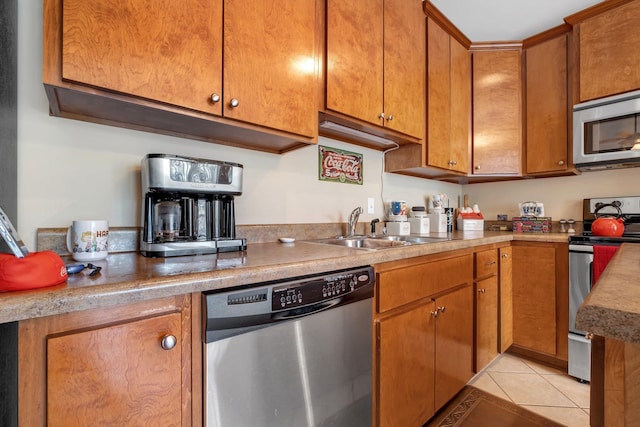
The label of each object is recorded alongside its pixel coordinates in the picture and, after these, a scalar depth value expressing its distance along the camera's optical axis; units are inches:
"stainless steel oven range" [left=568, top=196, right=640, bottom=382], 70.7
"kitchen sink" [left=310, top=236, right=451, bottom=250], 66.9
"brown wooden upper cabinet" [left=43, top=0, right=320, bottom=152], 32.1
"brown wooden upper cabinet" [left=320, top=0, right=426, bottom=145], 57.4
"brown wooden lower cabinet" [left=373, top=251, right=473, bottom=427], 46.6
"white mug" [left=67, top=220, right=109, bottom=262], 35.1
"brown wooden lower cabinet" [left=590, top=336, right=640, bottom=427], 15.6
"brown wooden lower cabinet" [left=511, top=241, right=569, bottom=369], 77.9
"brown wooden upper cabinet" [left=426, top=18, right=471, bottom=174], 82.3
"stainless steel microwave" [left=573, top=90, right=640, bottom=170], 76.4
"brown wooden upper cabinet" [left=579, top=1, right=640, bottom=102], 76.2
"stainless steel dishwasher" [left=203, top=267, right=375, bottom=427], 29.5
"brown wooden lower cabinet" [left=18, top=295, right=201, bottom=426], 22.1
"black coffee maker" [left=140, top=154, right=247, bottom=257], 39.1
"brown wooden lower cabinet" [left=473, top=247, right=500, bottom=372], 70.4
